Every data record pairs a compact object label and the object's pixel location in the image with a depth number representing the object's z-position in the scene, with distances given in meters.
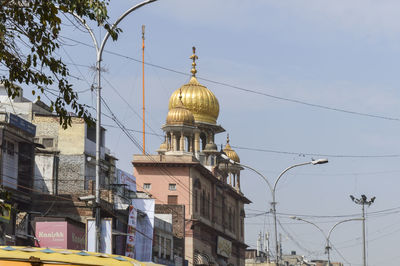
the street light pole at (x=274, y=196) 43.25
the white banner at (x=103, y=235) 41.97
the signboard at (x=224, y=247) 82.24
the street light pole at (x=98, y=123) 26.50
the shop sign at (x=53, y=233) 43.91
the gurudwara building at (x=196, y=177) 73.94
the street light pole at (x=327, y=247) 70.43
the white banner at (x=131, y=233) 53.03
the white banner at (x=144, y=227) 55.34
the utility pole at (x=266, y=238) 121.27
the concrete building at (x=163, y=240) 60.08
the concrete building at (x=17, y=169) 42.36
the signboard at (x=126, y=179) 63.28
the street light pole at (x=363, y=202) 70.25
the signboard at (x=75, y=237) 44.44
